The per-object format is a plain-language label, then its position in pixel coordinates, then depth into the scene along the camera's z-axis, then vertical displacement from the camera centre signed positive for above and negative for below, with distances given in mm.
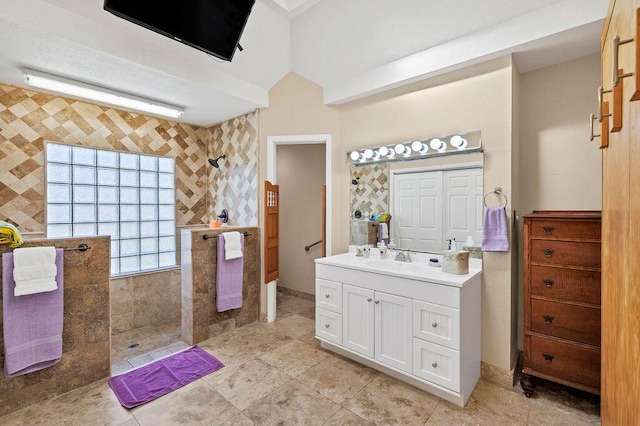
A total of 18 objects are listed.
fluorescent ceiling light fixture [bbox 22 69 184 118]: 2475 +1144
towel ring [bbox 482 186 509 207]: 2279 +151
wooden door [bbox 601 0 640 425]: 750 -80
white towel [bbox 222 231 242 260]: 3156 -369
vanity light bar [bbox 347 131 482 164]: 2432 +583
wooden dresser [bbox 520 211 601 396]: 1897 -599
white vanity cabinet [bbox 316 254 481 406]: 2020 -863
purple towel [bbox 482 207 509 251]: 2248 -142
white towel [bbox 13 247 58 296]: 1933 -398
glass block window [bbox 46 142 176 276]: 3059 +120
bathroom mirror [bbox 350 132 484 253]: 2449 +120
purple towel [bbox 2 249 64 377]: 1935 -794
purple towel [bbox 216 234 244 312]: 3123 -767
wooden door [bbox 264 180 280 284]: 3463 -224
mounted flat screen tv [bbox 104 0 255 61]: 1838 +1343
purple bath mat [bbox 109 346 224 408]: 2180 -1369
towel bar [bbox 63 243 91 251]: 2219 -276
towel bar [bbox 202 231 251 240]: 3058 -258
